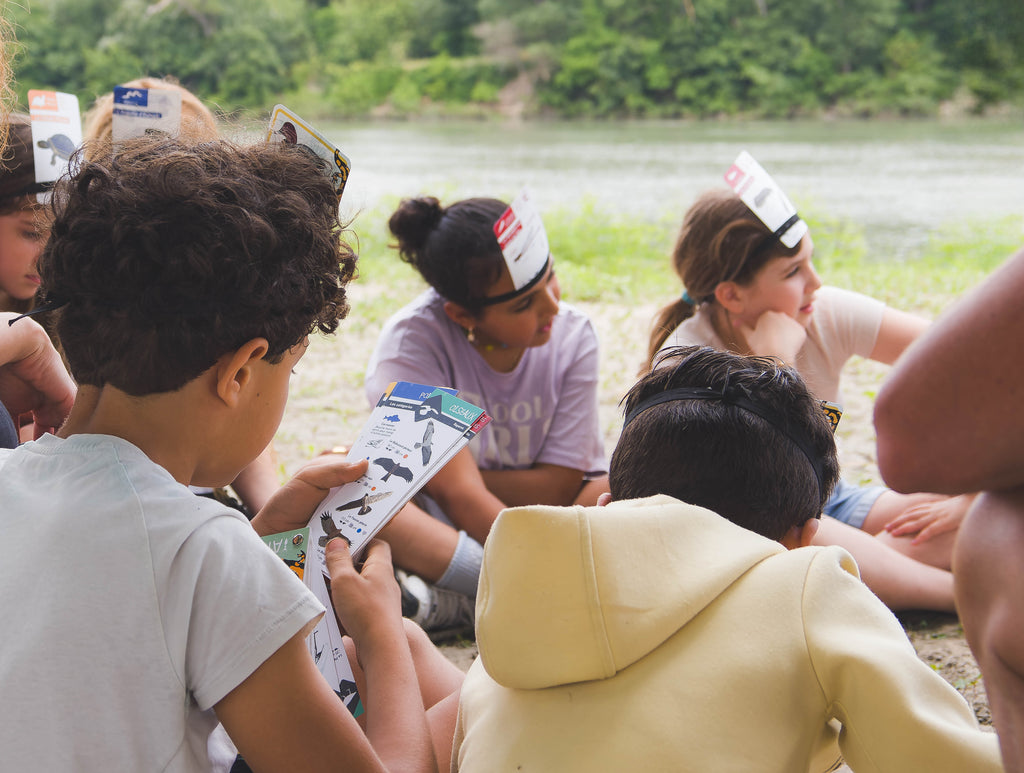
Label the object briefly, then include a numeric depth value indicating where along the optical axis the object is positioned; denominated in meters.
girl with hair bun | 2.42
